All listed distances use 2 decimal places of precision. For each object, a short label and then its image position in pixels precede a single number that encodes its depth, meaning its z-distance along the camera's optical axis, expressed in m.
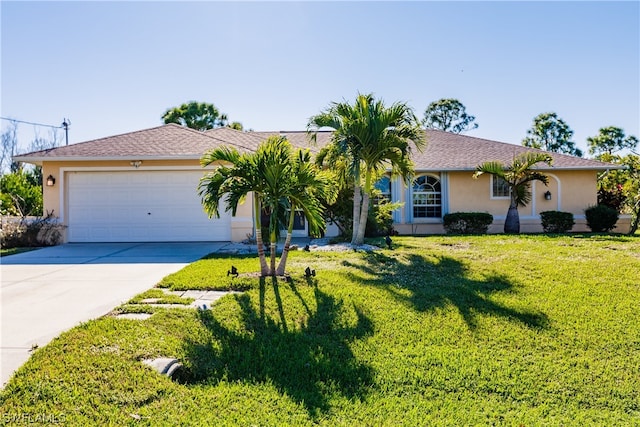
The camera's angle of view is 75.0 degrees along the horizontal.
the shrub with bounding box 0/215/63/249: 12.66
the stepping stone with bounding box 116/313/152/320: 5.39
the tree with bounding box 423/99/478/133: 43.16
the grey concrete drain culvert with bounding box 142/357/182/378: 4.02
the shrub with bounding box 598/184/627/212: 17.48
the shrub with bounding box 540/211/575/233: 15.80
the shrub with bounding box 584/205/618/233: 15.74
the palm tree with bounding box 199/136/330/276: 6.93
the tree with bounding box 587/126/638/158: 36.09
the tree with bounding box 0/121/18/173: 32.88
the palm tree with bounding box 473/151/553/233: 15.03
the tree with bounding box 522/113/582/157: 37.06
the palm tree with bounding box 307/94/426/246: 10.69
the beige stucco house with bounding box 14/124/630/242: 13.00
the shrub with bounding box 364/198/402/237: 13.89
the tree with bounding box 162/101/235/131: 29.16
